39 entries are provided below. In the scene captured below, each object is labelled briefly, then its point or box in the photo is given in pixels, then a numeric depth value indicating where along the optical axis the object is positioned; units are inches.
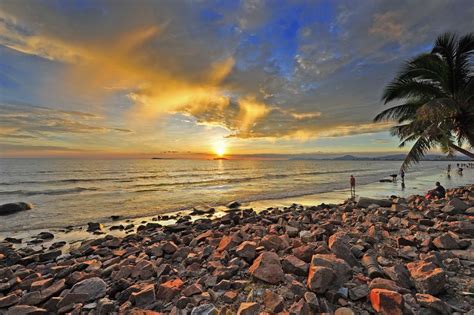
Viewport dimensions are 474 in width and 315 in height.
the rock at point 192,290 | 138.9
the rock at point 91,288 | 151.7
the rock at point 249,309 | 111.0
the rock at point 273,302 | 113.6
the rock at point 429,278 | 120.2
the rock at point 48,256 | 273.7
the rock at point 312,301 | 111.1
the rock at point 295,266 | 142.7
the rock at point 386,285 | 117.3
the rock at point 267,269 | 139.4
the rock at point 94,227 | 423.1
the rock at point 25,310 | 137.3
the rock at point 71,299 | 143.7
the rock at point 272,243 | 186.9
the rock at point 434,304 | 105.7
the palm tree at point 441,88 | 427.5
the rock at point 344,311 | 104.9
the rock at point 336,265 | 131.0
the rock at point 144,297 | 136.5
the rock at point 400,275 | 125.8
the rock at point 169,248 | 240.4
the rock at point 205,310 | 116.7
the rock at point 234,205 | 631.2
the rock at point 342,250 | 153.6
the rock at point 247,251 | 175.9
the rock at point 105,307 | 133.8
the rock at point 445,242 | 176.9
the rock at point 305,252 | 159.8
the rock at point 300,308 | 108.3
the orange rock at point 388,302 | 103.1
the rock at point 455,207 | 300.7
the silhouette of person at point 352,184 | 753.1
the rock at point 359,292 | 116.3
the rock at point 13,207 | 573.6
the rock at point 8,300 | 154.9
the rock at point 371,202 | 459.2
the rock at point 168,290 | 138.7
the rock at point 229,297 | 128.5
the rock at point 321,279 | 123.1
